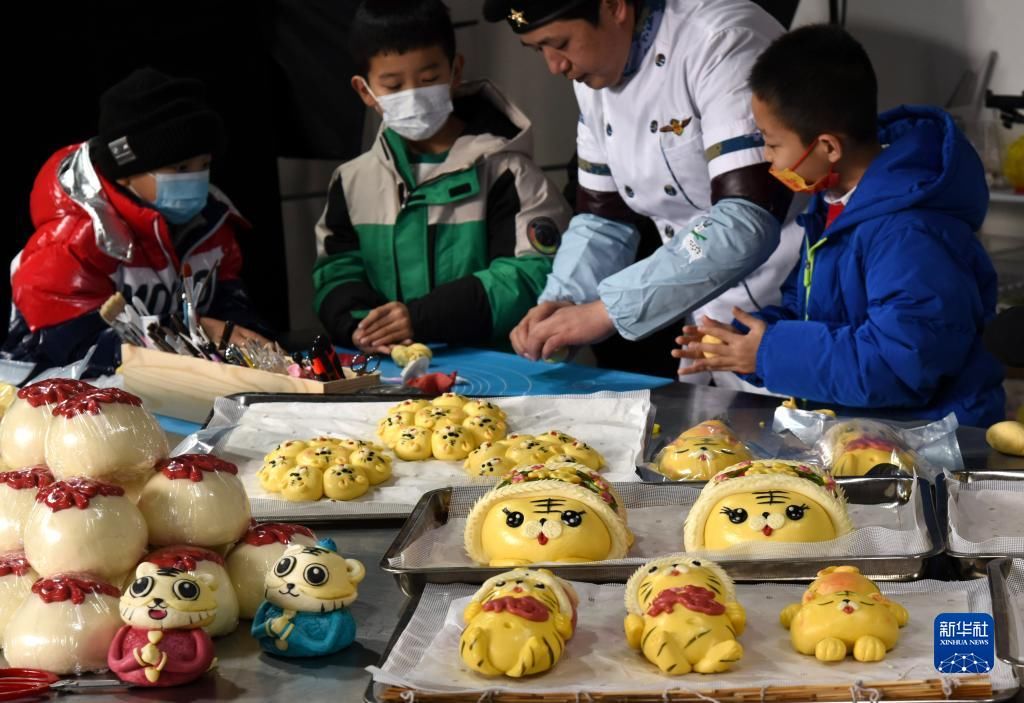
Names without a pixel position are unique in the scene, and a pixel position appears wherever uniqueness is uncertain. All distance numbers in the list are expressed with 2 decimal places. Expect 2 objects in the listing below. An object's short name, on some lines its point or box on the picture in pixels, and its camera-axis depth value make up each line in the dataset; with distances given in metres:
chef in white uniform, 2.35
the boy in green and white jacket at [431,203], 2.87
